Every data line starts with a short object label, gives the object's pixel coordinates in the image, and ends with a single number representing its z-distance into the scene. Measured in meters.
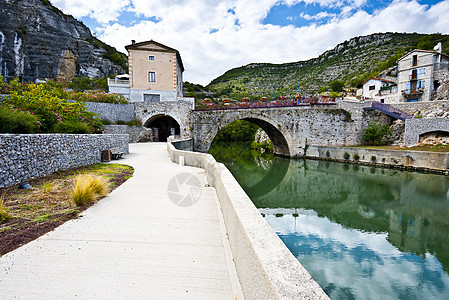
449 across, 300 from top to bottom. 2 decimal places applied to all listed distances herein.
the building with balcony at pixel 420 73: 25.11
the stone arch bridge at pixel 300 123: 21.31
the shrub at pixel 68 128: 8.87
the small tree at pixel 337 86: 44.44
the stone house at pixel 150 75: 23.55
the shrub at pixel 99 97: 19.23
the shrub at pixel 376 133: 20.20
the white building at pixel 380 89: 30.09
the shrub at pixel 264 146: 30.96
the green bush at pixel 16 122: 6.44
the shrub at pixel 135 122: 20.82
